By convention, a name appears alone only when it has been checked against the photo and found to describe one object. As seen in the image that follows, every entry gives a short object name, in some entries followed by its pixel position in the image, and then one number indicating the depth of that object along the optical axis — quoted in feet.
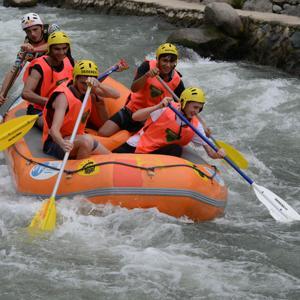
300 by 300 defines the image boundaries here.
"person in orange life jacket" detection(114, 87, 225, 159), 35.47
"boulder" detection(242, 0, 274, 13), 76.95
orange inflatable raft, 32.96
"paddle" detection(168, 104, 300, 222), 35.47
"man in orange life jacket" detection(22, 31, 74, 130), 38.75
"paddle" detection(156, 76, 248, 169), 39.88
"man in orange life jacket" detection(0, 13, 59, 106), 41.65
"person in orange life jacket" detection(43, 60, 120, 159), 34.37
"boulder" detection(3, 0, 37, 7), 101.35
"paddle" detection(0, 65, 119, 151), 36.81
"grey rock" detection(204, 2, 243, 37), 71.20
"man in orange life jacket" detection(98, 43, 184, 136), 37.42
